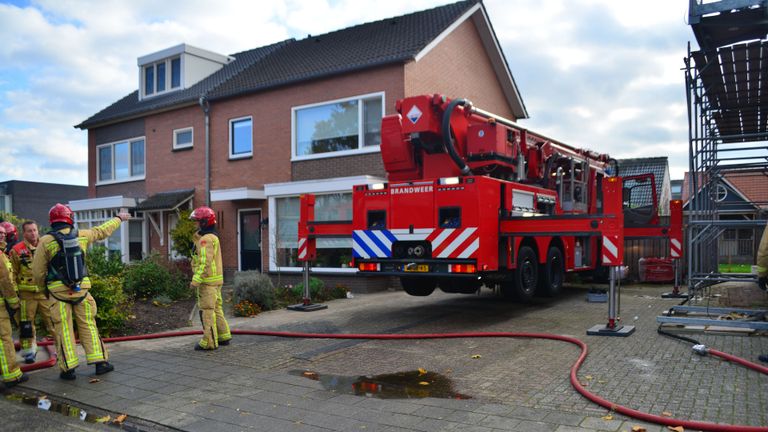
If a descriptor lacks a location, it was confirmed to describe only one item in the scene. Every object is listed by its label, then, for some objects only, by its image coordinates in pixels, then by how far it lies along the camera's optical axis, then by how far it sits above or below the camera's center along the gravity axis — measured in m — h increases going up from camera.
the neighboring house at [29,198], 38.53 +2.09
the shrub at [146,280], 11.20 -1.02
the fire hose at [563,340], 4.03 -1.40
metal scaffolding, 6.87 +1.74
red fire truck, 8.02 +0.20
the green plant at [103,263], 10.21 -0.62
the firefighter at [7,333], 5.82 -1.05
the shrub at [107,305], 8.25 -1.09
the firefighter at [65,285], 5.95 -0.58
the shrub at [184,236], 16.76 -0.24
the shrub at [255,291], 10.61 -1.17
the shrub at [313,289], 11.96 -1.31
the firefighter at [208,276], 7.14 -0.60
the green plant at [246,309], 10.16 -1.43
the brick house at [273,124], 14.34 +2.98
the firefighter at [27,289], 6.65 -0.69
